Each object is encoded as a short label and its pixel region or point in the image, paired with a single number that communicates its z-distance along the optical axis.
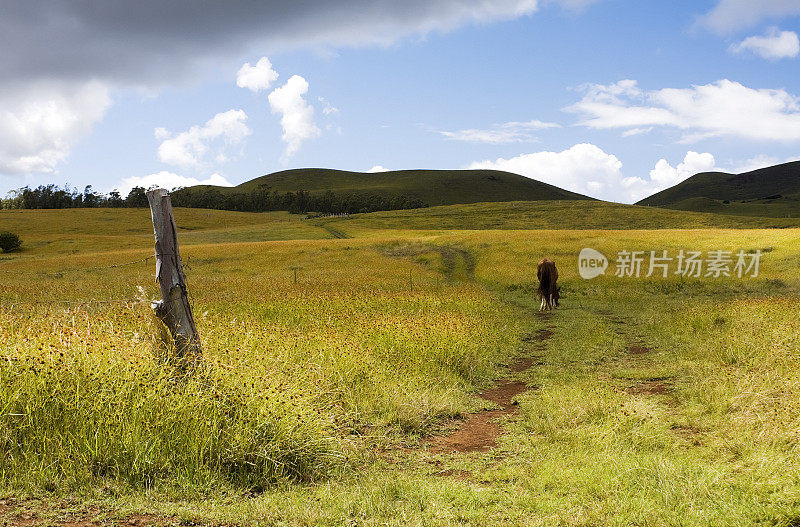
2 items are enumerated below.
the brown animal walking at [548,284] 24.16
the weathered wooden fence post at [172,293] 7.66
